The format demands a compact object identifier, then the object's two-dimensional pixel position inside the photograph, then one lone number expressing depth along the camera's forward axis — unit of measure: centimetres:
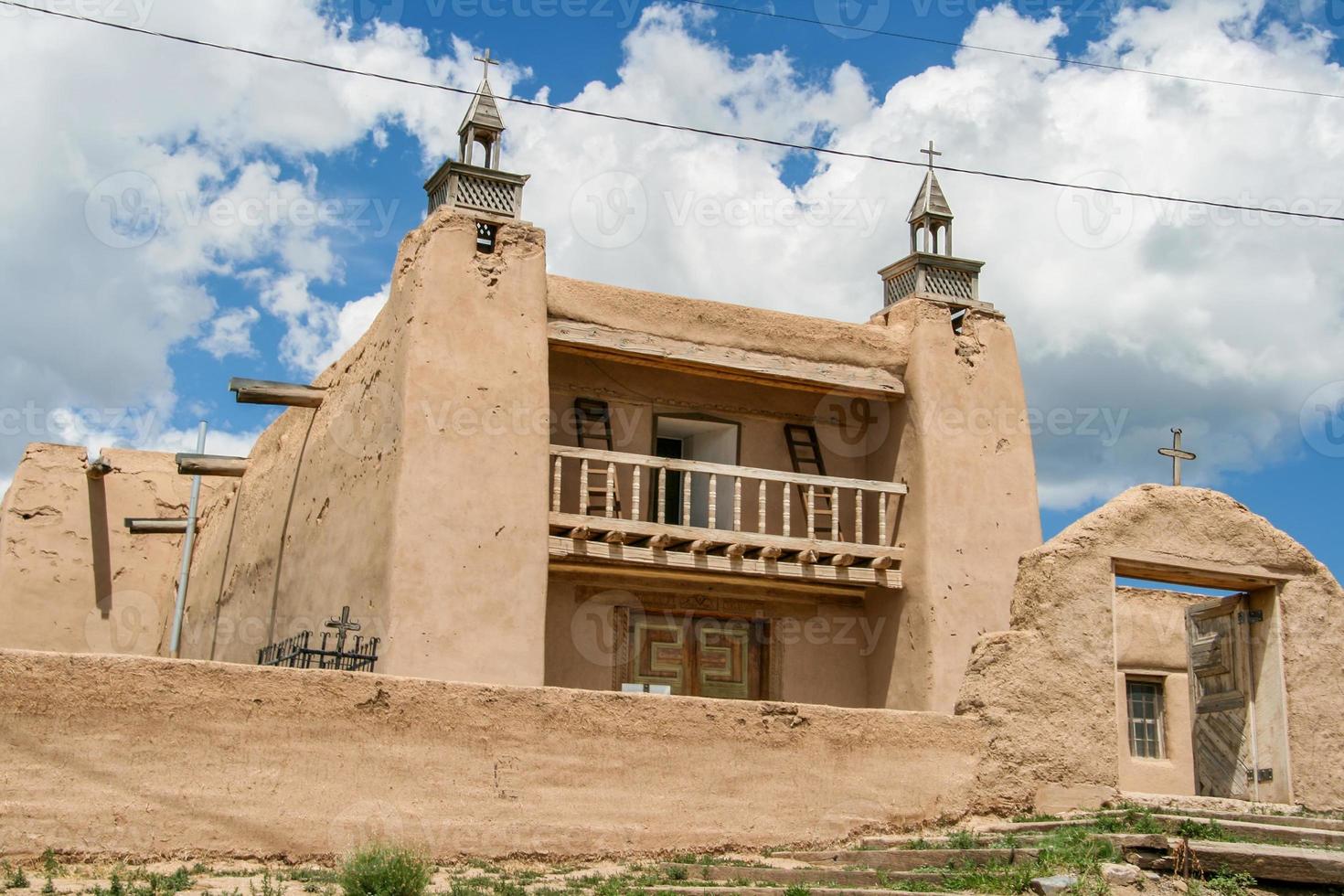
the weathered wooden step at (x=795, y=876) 854
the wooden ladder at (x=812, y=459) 1612
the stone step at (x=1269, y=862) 826
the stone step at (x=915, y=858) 887
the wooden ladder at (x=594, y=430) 1512
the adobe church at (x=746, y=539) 1141
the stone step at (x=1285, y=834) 940
